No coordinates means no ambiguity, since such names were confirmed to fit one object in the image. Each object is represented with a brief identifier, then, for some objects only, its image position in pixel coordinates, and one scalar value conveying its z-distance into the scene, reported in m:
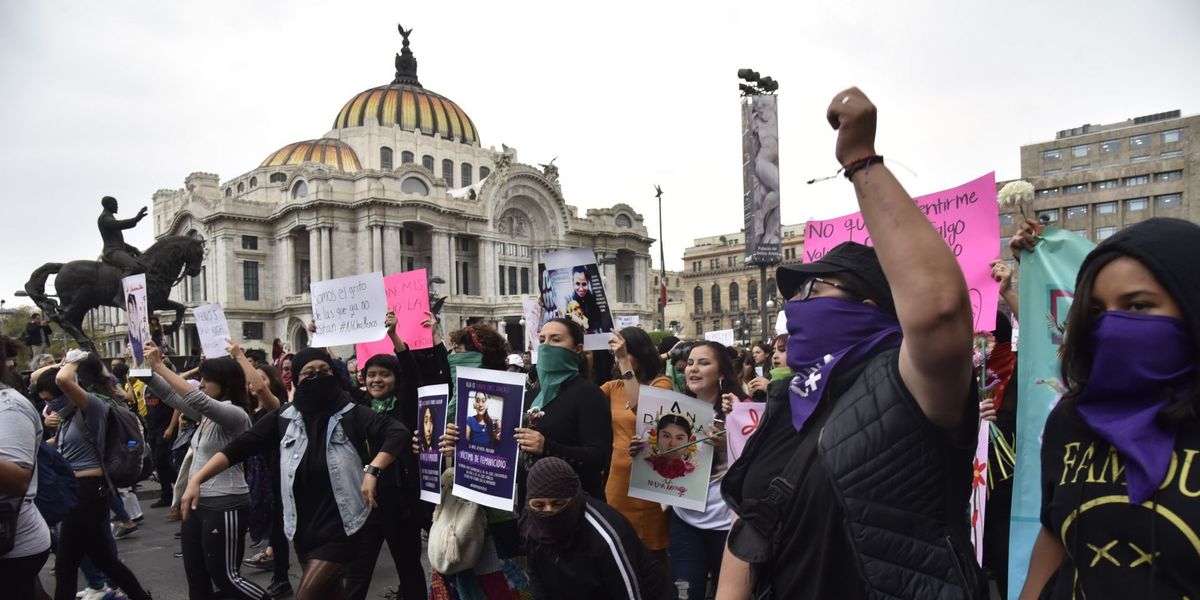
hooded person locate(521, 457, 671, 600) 3.22
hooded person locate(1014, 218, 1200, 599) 1.50
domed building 51.41
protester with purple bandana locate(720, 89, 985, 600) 1.50
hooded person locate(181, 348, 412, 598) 4.24
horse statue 14.48
